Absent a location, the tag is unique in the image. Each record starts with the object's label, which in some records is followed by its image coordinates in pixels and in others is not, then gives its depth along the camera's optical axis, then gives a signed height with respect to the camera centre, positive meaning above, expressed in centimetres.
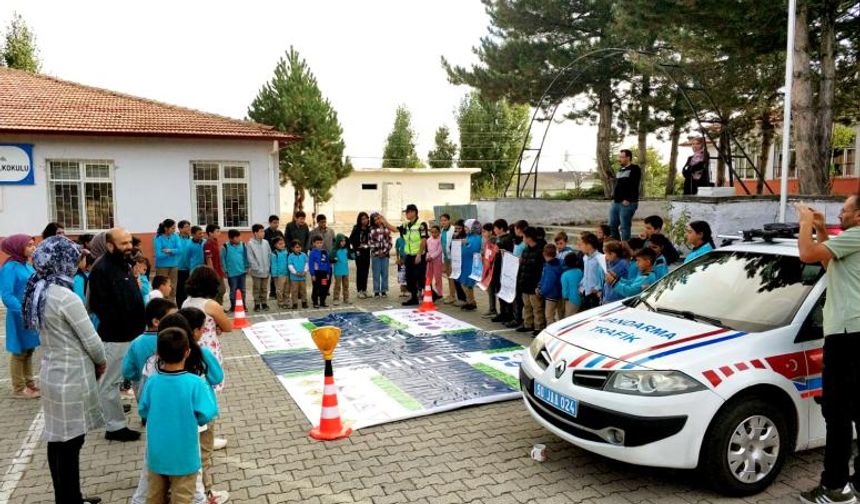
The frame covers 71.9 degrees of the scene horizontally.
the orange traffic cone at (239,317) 1011 -201
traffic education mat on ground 615 -209
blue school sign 1500 +95
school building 1522 +99
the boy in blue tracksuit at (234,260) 1125 -113
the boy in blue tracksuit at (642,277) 663 -89
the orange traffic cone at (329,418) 531 -195
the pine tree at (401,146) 5081 +458
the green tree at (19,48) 3012 +787
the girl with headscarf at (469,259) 1112 -113
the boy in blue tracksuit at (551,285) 859 -125
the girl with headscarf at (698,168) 1265 +64
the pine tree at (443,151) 5125 +415
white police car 389 -127
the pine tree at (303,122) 3189 +423
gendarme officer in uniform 1207 -110
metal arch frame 1355 +164
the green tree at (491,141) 4972 +493
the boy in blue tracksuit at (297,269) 1153 -134
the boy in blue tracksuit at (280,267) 1166 -132
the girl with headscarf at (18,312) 593 -117
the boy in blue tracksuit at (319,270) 1170 -141
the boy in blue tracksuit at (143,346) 444 -108
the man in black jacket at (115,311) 506 -95
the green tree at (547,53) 1931 +483
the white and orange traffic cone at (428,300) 1132 -193
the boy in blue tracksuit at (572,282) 819 -115
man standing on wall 1115 +12
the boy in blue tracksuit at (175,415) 337 -123
